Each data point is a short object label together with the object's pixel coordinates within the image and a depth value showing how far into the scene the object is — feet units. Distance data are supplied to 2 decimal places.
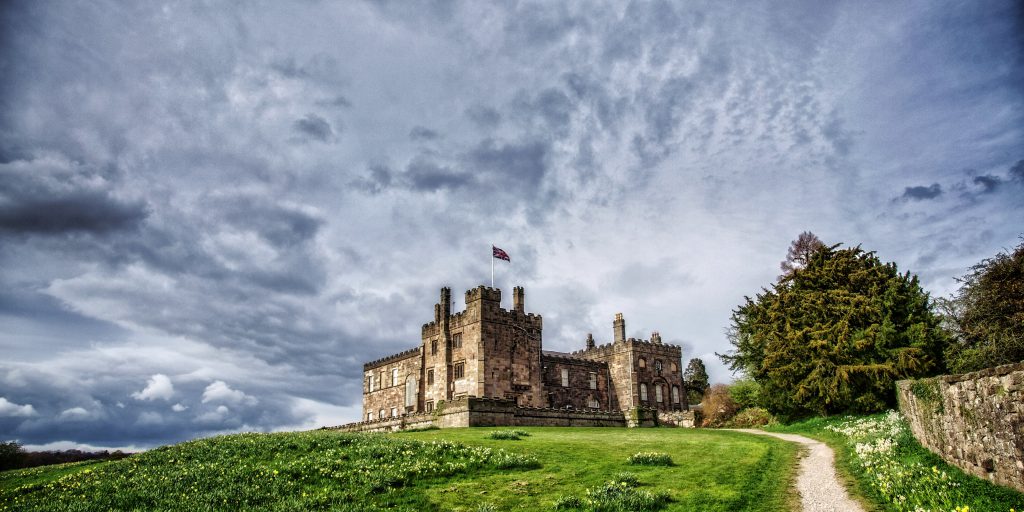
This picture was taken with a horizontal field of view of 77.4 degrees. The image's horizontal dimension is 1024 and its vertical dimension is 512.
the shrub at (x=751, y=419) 154.51
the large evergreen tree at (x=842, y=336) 113.50
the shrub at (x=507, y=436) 90.79
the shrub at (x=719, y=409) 179.93
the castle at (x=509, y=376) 141.59
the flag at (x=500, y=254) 171.90
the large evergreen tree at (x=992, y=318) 100.73
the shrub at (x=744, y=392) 170.50
